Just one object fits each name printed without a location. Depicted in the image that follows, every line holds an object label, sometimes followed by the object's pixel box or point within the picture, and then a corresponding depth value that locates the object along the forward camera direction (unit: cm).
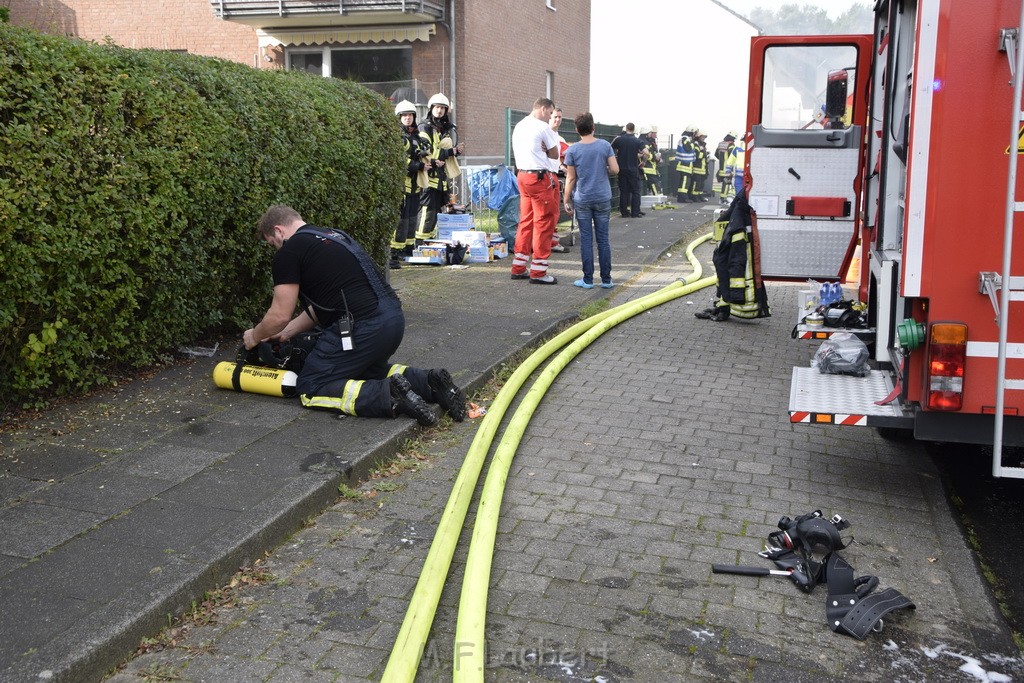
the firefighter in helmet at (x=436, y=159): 1302
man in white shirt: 1103
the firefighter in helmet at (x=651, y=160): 2547
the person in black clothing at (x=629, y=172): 2038
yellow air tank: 612
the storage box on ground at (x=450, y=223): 1352
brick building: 2042
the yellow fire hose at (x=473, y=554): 329
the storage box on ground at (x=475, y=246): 1298
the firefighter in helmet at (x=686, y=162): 2688
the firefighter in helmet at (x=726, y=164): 2664
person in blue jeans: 1091
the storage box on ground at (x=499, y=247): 1339
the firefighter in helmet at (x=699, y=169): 2752
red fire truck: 429
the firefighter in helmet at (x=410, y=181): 1262
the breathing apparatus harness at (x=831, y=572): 373
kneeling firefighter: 588
